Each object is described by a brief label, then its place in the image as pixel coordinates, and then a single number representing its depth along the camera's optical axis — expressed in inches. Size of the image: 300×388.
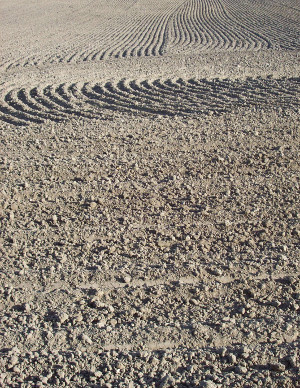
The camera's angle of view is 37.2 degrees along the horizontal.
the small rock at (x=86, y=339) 126.8
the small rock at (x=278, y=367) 118.9
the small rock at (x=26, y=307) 138.7
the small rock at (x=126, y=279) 151.1
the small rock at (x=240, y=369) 118.0
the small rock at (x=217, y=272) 154.9
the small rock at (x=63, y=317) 133.8
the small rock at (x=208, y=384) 112.5
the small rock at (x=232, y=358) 120.8
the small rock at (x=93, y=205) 199.7
